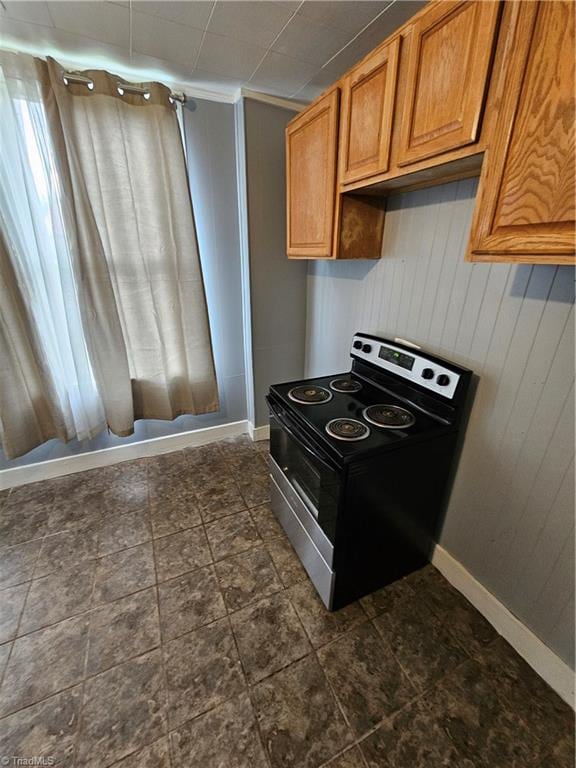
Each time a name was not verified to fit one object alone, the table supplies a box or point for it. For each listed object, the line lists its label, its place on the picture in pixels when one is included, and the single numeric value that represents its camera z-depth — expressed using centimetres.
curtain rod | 162
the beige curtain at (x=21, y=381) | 178
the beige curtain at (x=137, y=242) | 171
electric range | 125
